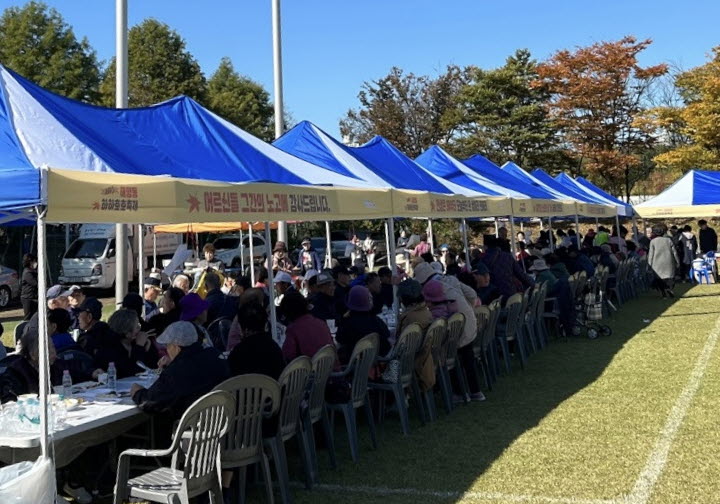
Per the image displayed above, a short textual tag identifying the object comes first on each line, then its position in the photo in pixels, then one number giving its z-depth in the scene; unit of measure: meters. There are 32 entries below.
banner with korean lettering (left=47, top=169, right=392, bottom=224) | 4.05
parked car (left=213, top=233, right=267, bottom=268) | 31.12
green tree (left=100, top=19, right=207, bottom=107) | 37.94
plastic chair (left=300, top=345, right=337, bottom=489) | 5.65
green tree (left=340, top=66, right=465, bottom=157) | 44.97
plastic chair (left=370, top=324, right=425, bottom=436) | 6.85
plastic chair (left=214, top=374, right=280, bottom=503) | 4.66
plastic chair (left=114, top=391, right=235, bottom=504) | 4.28
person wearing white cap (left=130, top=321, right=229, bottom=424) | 4.75
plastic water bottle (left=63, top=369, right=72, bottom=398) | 5.38
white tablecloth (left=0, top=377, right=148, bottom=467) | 4.26
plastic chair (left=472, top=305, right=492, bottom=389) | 8.59
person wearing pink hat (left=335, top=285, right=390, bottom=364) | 6.89
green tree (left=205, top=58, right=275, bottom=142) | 45.06
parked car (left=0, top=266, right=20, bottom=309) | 21.00
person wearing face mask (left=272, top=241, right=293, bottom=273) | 16.23
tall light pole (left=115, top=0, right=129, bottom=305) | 10.67
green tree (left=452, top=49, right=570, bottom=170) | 40.47
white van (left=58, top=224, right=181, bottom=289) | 24.23
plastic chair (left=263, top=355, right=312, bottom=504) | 5.12
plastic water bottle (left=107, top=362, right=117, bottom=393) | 5.56
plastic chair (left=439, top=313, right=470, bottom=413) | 7.71
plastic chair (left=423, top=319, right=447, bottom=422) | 7.21
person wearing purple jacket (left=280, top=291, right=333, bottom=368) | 6.13
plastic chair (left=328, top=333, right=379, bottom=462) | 6.20
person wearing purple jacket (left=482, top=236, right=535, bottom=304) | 11.44
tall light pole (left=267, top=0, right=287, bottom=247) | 16.58
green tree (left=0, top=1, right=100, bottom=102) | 33.84
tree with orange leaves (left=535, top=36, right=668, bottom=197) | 37.81
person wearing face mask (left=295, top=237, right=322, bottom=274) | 19.92
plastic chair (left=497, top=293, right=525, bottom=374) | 9.75
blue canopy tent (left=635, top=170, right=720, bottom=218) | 20.19
